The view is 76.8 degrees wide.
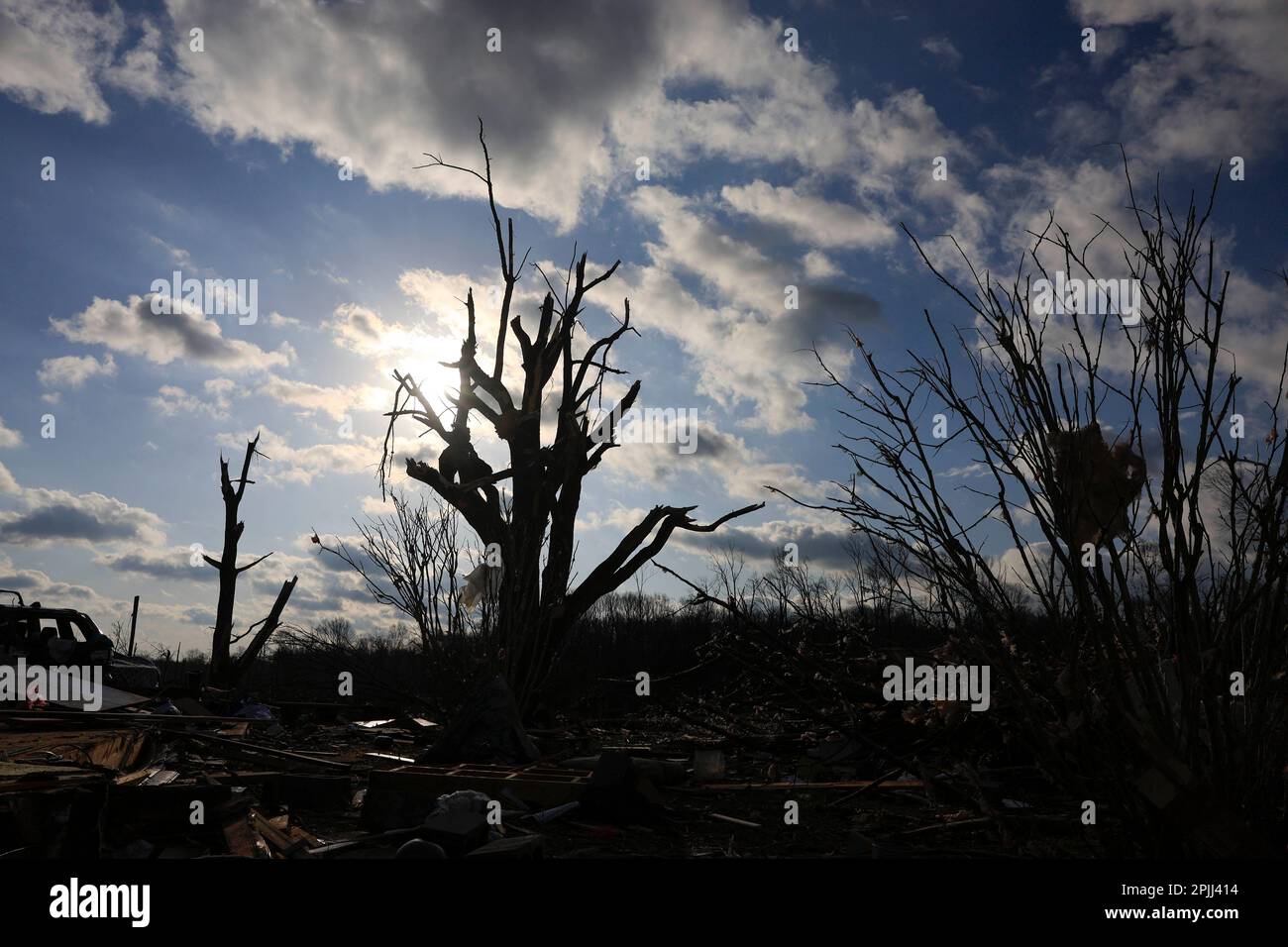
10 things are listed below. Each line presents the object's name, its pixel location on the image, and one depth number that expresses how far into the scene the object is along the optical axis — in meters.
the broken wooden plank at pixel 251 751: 6.33
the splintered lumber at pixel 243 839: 3.59
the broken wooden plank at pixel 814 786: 5.66
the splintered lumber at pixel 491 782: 4.53
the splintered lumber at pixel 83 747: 5.07
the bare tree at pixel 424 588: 7.86
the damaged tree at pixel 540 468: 9.05
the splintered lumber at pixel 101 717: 6.72
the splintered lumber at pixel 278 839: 3.74
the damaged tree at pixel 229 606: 15.81
